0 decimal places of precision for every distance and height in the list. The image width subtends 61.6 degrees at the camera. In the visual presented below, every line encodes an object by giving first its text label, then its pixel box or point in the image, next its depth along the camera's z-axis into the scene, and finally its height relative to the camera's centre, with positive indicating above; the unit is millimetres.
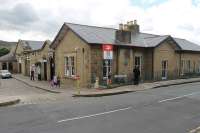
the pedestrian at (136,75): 14067 -816
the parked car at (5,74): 26449 -1100
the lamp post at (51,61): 18384 +654
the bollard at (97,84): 12835 -1363
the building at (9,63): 33860 +882
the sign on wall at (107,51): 12427 +1125
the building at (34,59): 20236 +1159
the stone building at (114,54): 13852 +1077
